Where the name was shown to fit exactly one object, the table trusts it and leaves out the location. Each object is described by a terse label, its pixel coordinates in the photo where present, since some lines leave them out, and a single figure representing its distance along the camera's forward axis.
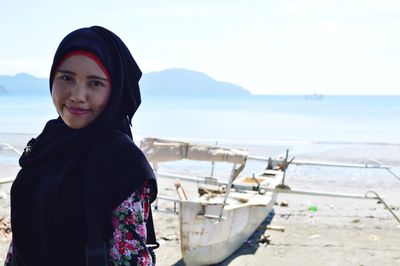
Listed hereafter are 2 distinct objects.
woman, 1.39
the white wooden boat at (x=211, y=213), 6.20
